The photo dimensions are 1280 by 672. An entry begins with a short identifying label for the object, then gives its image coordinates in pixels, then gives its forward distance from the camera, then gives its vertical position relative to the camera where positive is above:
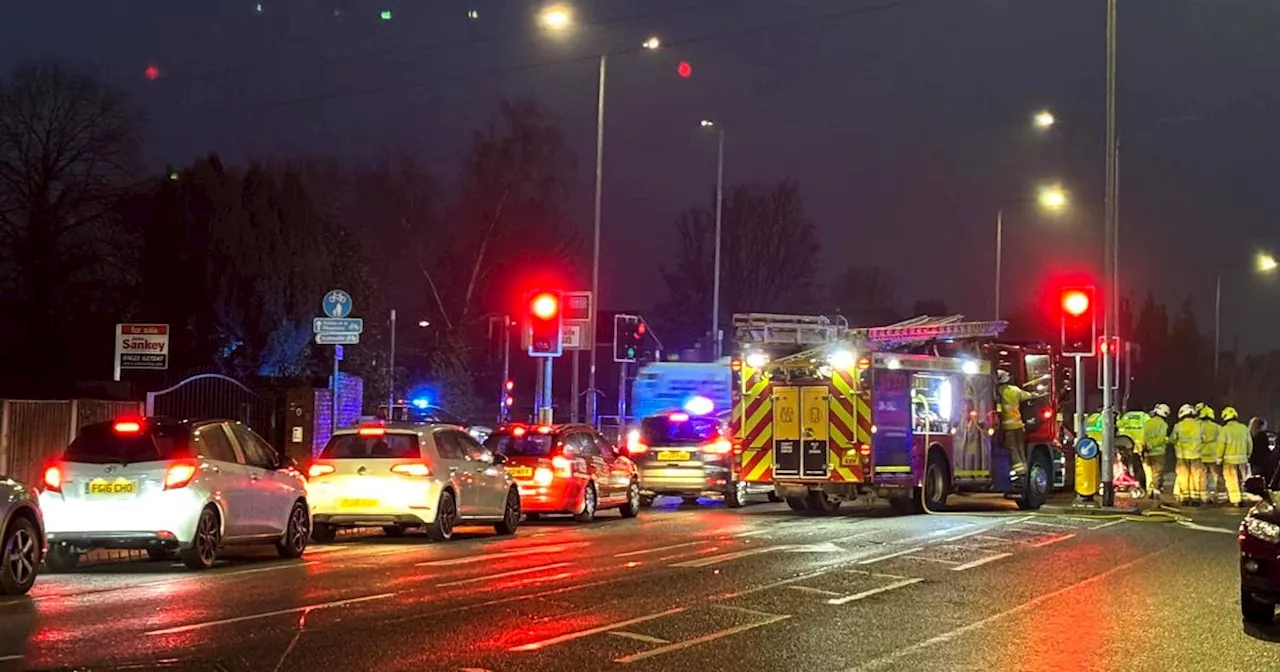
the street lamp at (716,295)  39.45 +3.58
